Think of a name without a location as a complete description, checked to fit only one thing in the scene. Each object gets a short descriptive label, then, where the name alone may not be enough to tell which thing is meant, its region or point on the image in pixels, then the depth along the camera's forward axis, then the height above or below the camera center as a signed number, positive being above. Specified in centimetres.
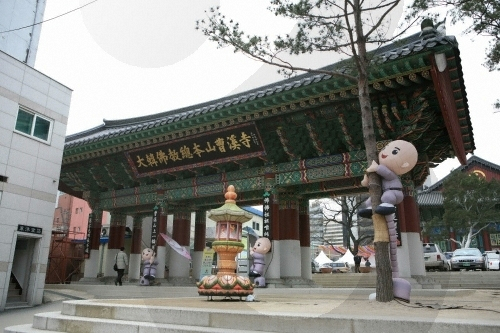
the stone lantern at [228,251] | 788 +17
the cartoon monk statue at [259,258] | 1354 +5
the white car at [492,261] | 2370 +2
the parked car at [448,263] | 2420 -15
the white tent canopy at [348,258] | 3397 +19
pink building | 2144 -11
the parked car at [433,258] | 2278 +17
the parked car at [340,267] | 3325 -59
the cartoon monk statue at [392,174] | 668 +150
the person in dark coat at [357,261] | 2656 -5
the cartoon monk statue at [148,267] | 1664 -35
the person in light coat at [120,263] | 1748 -20
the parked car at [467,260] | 2306 +6
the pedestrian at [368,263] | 2913 -20
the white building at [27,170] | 1225 +290
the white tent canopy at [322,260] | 3734 +1
